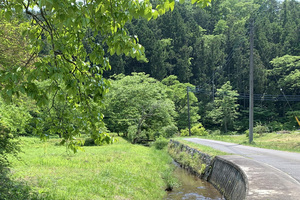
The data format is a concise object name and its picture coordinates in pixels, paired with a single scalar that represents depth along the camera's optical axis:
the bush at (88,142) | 25.94
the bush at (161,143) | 27.53
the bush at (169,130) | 32.34
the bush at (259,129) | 36.09
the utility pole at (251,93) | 22.19
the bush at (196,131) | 42.78
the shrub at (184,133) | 42.78
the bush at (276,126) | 47.69
